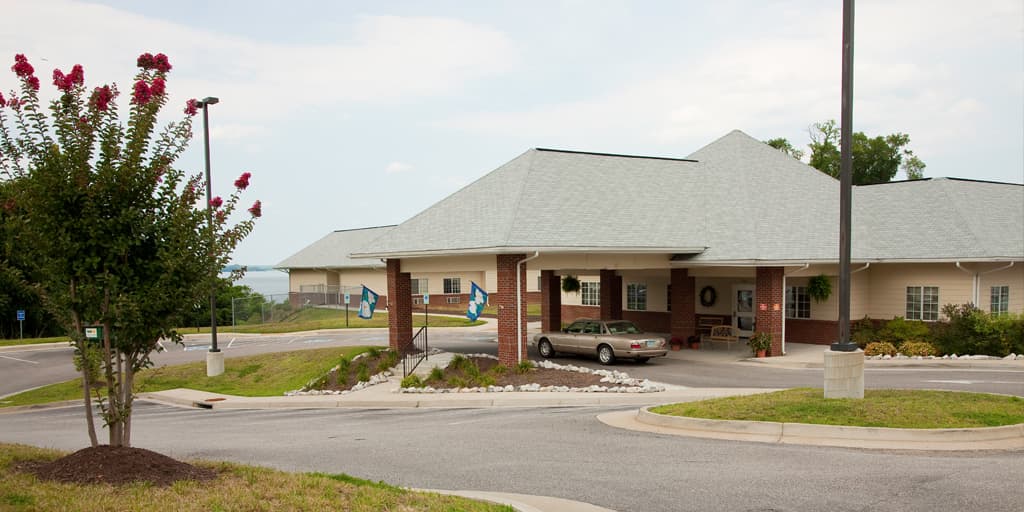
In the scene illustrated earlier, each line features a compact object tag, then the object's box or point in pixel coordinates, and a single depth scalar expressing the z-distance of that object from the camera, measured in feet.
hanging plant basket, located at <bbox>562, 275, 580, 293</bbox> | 128.06
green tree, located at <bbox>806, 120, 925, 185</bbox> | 193.06
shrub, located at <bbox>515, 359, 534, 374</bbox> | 73.61
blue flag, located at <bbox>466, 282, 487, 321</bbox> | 77.61
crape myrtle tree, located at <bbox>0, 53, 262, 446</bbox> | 28.96
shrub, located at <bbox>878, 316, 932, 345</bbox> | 84.79
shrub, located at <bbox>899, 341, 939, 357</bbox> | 81.20
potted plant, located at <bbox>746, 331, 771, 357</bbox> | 84.53
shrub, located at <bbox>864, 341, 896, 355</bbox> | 82.38
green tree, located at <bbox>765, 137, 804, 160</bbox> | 199.62
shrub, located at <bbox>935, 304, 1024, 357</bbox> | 79.10
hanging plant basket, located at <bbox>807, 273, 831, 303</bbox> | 92.12
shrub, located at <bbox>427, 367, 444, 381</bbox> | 75.20
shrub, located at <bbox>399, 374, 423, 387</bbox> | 73.82
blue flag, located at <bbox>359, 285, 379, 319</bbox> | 88.79
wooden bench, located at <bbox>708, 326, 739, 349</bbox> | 94.44
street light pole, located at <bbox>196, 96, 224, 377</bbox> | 91.40
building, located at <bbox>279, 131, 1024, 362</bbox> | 80.43
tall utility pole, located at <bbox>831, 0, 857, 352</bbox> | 44.01
